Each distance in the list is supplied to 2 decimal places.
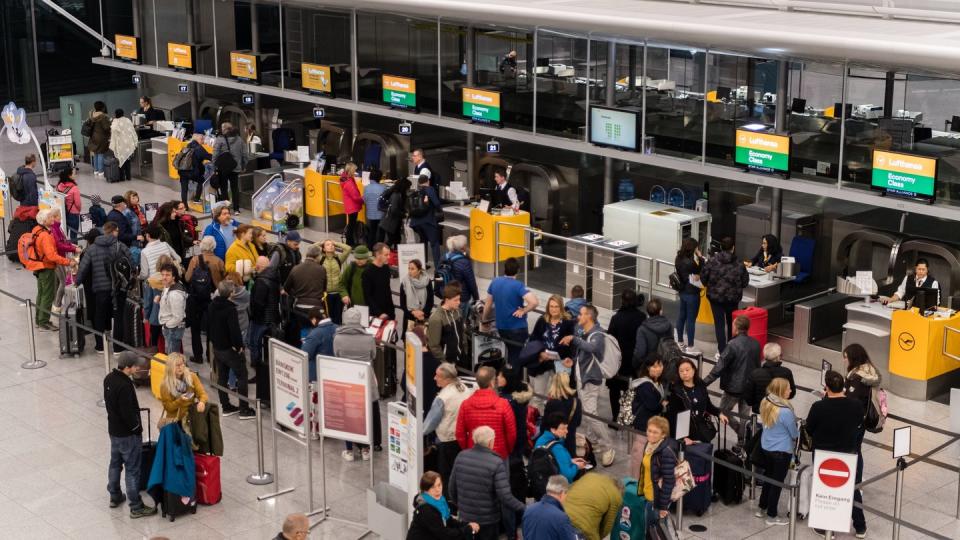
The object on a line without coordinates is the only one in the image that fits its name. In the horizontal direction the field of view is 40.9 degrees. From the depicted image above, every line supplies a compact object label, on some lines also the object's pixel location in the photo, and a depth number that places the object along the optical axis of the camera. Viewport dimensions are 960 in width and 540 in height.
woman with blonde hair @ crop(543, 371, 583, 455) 10.98
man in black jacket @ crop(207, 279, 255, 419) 13.70
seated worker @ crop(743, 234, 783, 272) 16.73
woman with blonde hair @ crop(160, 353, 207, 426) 11.44
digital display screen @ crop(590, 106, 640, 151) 18.08
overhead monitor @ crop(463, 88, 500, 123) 20.08
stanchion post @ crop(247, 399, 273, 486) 12.38
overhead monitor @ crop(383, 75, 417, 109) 21.59
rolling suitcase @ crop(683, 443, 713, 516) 11.46
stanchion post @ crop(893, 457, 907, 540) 10.48
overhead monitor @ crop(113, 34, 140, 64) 27.67
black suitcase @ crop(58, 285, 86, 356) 16.30
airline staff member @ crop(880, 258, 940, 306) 15.03
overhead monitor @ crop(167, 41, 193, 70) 26.06
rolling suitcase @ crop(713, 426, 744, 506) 11.84
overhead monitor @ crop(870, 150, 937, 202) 14.77
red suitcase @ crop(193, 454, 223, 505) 11.98
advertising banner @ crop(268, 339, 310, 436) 11.46
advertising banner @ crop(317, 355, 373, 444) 11.31
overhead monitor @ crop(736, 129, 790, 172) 16.27
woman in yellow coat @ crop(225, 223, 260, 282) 15.57
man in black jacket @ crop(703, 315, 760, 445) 12.57
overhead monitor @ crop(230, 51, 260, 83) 24.64
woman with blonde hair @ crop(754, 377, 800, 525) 11.14
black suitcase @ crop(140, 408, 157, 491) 11.97
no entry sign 9.83
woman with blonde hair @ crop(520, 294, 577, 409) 12.94
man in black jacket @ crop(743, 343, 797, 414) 11.95
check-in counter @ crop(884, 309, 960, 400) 14.58
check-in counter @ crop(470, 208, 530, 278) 19.31
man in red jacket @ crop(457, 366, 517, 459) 10.84
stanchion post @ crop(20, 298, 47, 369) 15.88
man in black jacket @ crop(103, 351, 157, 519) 11.52
